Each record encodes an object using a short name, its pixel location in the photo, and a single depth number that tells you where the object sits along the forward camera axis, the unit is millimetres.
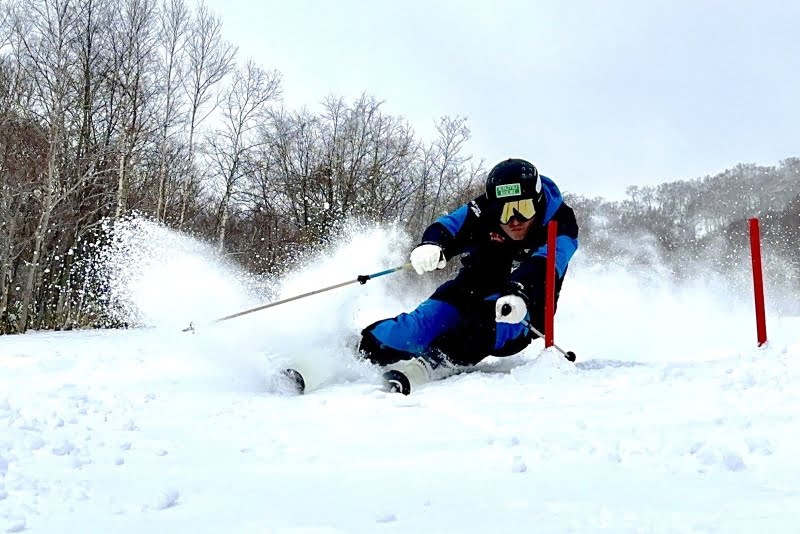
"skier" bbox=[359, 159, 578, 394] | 4523
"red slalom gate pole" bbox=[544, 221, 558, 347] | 4449
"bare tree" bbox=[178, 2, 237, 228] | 19281
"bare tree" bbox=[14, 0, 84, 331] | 13609
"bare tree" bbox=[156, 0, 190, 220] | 18359
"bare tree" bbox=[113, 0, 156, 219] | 17281
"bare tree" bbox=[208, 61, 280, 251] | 20547
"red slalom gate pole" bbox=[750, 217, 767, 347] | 4516
